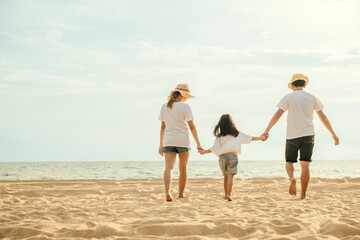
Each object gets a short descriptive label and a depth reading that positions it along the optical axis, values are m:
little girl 5.64
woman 5.57
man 5.46
